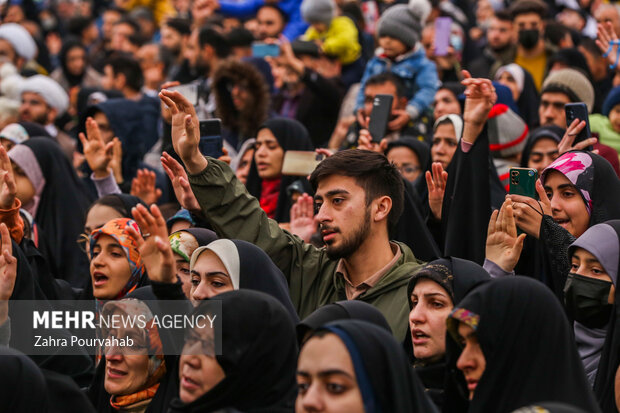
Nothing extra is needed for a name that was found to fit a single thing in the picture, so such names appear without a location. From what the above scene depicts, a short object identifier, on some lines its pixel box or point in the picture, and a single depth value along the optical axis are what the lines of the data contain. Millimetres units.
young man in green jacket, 9977
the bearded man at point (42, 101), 19656
